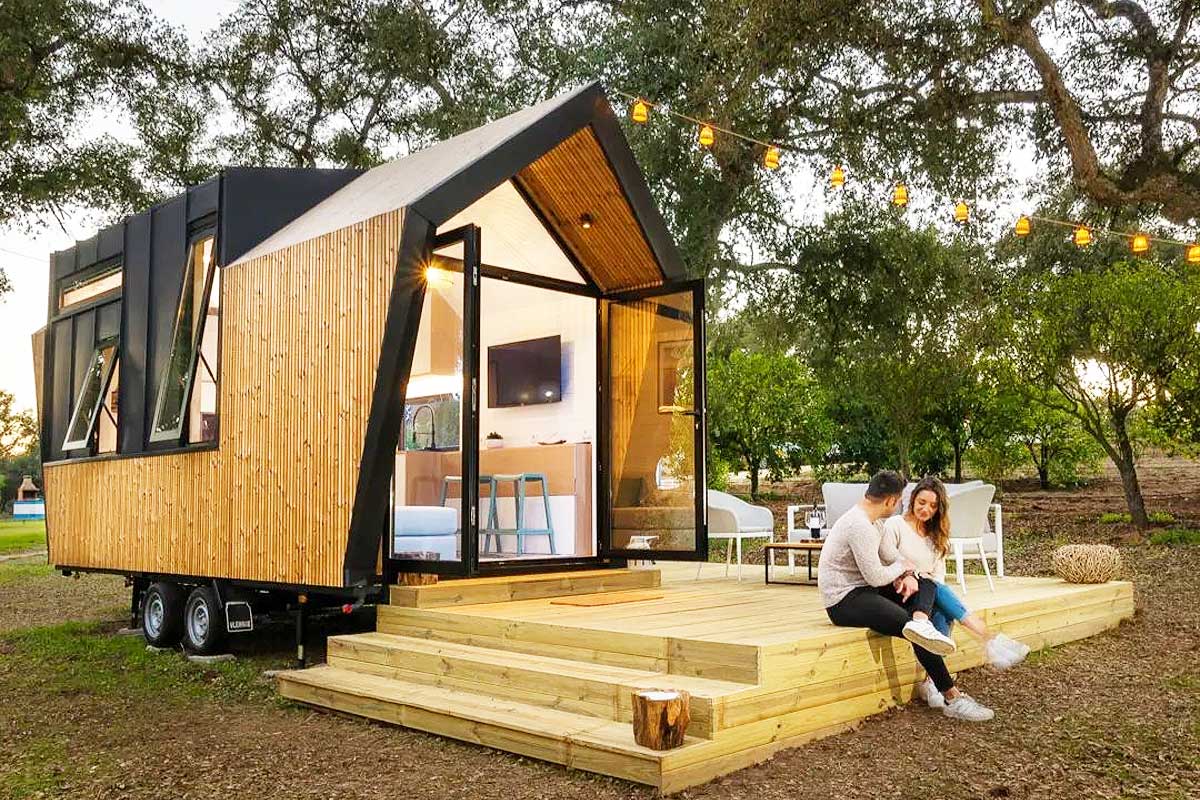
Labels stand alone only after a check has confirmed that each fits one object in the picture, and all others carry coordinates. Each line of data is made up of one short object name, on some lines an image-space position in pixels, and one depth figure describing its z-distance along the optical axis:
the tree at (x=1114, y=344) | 10.95
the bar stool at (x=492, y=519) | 7.30
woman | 4.76
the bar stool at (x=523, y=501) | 7.39
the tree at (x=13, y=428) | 37.19
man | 4.64
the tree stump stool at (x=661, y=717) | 3.77
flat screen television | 7.67
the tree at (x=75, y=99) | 12.66
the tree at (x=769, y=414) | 18.77
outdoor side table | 6.68
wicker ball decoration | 7.20
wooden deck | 4.02
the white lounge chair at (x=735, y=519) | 7.57
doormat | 6.05
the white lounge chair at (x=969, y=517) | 6.71
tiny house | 5.74
